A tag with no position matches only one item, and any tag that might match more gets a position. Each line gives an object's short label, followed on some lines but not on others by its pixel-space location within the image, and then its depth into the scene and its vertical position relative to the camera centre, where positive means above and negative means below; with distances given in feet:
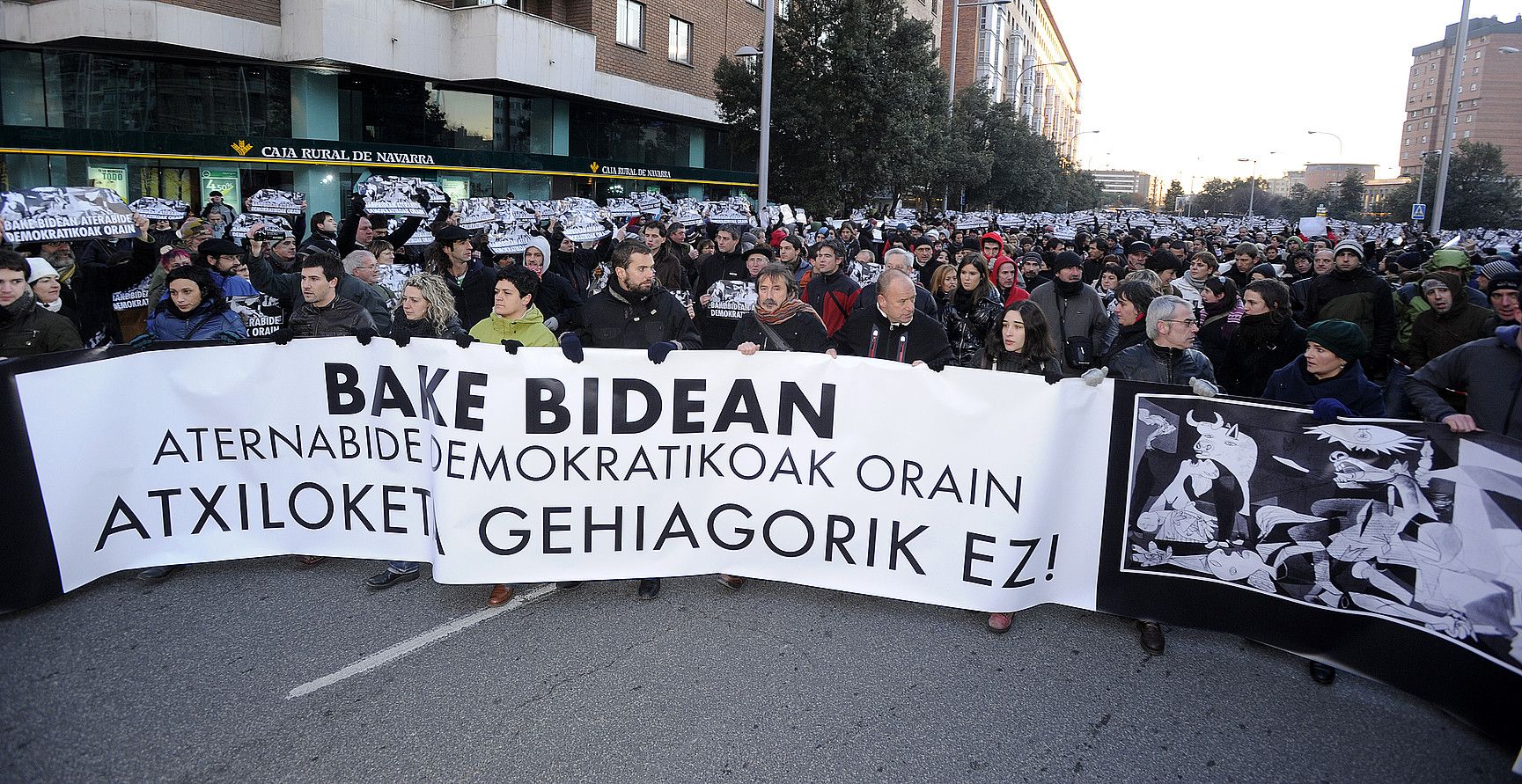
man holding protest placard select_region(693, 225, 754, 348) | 31.94 -0.49
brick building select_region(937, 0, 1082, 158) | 276.21 +72.97
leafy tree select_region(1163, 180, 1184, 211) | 517.96 +39.27
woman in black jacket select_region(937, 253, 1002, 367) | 25.18 -1.39
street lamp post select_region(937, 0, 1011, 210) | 119.31 +23.83
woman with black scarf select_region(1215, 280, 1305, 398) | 19.97 -1.40
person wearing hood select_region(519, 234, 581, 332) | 27.91 -1.48
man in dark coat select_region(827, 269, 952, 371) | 18.29 -1.48
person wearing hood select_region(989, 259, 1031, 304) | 29.60 -0.66
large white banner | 14.99 -3.68
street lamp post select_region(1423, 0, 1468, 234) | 77.51 +14.26
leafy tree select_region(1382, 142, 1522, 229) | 191.62 +17.27
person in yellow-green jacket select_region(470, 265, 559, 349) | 17.49 -1.42
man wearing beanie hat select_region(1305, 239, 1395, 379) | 24.71 -0.83
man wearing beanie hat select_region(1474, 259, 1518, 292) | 24.78 +0.17
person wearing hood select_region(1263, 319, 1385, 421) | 15.26 -1.67
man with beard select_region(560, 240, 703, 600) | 18.72 -1.32
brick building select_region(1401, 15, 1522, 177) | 456.45 +92.24
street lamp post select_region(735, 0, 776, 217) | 64.80 +10.19
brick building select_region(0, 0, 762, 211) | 63.52 +11.28
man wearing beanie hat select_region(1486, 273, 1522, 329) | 17.80 -0.37
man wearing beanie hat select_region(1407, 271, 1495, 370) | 22.67 -1.10
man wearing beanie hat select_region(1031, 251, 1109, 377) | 24.13 -1.19
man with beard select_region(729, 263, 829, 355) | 18.66 -1.41
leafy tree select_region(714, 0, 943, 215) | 81.66 +13.53
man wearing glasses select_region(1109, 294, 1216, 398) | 16.76 -1.62
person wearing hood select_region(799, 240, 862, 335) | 26.07 -1.04
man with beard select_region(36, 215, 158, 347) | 25.27 -1.48
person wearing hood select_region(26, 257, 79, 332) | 19.67 -1.24
